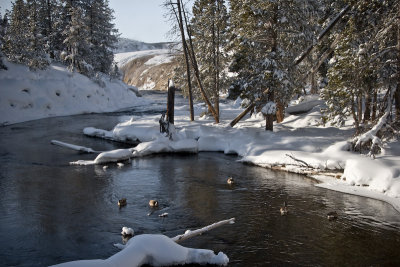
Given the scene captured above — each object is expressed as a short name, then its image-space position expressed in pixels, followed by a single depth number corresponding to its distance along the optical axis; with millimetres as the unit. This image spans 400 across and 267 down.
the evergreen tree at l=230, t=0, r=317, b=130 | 16562
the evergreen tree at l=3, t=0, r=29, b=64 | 31250
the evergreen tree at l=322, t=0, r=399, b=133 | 11633
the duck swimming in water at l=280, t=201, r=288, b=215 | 9500
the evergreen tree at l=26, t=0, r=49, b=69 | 32219
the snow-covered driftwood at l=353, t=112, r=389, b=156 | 11398
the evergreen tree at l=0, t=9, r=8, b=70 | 29934
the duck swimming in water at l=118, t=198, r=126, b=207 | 10070
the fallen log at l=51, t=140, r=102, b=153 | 17800
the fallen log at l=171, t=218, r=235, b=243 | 7305
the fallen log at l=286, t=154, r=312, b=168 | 13788
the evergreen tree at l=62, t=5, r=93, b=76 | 35875
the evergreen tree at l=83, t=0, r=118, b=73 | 41906
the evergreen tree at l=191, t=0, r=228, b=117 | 23234
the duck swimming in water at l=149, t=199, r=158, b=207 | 10056
